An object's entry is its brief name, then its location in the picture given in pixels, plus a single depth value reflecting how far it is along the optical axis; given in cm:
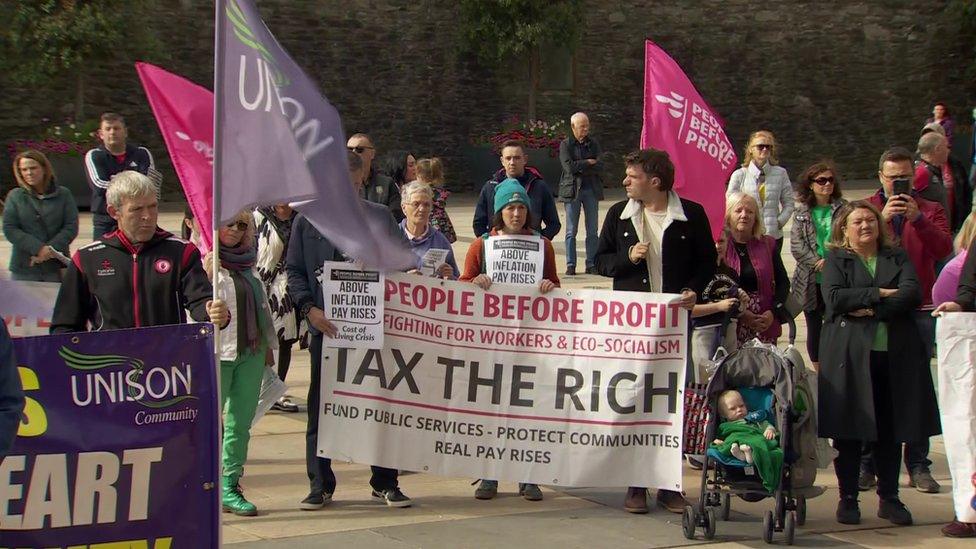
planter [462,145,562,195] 2702
